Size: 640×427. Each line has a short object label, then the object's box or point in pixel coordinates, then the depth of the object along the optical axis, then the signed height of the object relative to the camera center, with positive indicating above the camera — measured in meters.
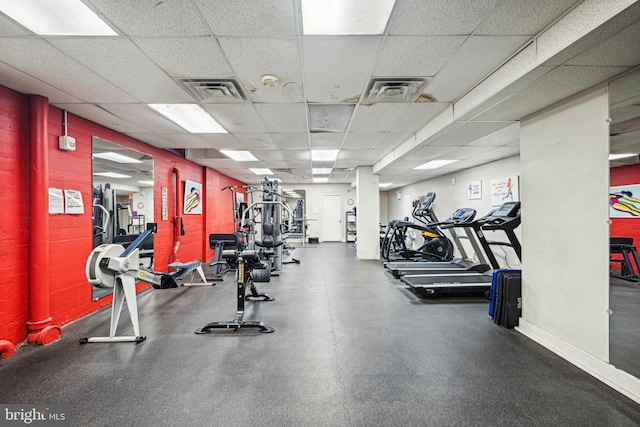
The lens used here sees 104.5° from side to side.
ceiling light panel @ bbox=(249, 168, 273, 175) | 6.60 +1.19
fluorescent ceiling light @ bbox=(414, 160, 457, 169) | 5.32 +1.11
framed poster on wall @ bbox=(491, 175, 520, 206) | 4.78 +0.45
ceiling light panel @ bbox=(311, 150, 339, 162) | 4.86 +1.22
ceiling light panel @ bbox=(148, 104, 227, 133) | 2.83 +1.22
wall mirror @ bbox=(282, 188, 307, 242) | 9.28 -0.36
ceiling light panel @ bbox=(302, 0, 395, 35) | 1.45 +1.22
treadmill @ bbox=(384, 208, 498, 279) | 4.29 -1.03
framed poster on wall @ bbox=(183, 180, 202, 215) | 5.18 +0.37
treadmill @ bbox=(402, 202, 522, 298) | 3.31 -1.04
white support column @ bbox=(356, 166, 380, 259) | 6.60 +0.00
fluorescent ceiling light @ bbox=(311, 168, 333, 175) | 6.81 +1.22
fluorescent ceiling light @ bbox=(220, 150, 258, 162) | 4.79 +1.20
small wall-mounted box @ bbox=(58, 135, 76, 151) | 2.66 +0.78
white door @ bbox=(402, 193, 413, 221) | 9.67 +0.31
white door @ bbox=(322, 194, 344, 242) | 10.38 -0.19
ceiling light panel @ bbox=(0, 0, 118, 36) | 1.42 +1.20
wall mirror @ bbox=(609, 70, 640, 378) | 1.96 -0.07
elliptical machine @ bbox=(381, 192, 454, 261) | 6.04 -0.77
